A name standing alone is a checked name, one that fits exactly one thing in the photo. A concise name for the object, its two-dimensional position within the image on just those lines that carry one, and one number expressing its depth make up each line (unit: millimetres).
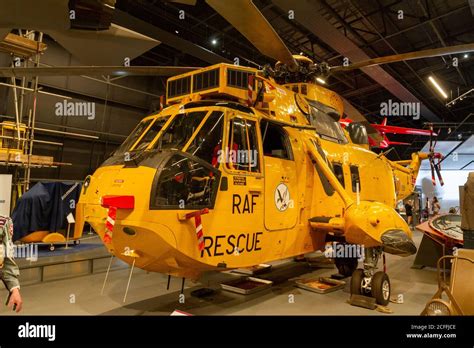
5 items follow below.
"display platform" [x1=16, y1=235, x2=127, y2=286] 5883
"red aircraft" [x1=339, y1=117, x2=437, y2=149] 10773
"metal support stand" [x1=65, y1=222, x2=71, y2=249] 8367
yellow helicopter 3516
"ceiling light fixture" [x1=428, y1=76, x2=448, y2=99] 11172
